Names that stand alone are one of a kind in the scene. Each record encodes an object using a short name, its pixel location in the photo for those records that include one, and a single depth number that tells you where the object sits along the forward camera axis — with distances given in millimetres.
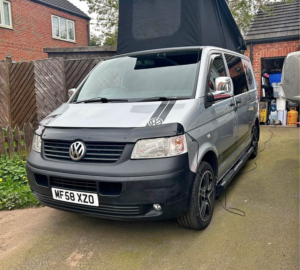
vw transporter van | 2338
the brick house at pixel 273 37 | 9062
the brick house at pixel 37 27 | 13635
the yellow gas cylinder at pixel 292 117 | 8957
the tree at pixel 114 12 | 11849
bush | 3748
